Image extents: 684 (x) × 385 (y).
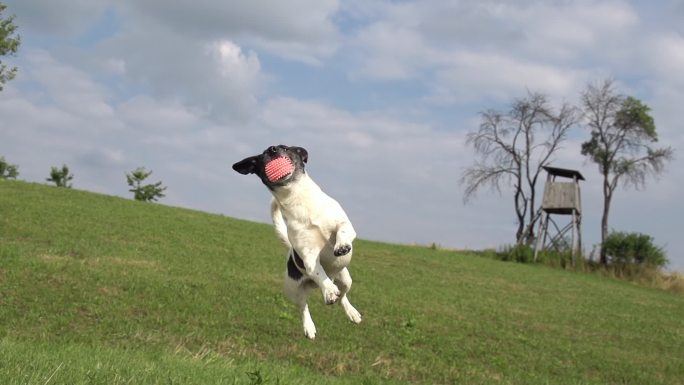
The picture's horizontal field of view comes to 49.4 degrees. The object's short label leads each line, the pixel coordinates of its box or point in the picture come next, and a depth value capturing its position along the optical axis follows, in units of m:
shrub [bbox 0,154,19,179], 33.00
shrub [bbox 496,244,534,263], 34.22
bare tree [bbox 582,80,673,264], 39.28
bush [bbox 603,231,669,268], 34.47
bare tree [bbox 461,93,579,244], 40.28
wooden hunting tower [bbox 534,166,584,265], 34.81
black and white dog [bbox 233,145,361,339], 2.87
